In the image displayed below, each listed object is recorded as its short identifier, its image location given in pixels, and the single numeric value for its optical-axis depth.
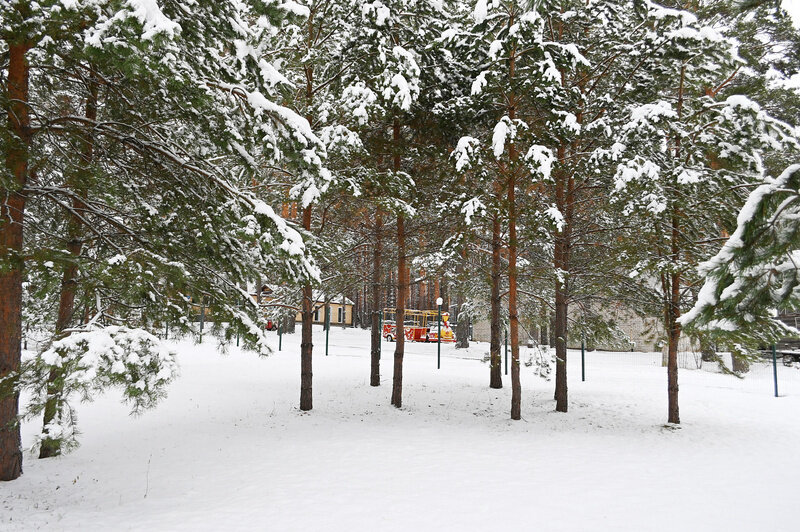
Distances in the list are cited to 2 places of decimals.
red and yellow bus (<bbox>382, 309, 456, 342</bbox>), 29.98
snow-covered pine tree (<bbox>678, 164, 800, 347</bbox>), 3.12
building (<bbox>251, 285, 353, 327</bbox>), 44.32
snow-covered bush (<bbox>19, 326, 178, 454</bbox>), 4.37
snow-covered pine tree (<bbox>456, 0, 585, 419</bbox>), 8.66
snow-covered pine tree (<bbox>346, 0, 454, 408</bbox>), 8.87
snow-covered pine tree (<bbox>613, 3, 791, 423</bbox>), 8.53
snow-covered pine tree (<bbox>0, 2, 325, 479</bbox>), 5.19
